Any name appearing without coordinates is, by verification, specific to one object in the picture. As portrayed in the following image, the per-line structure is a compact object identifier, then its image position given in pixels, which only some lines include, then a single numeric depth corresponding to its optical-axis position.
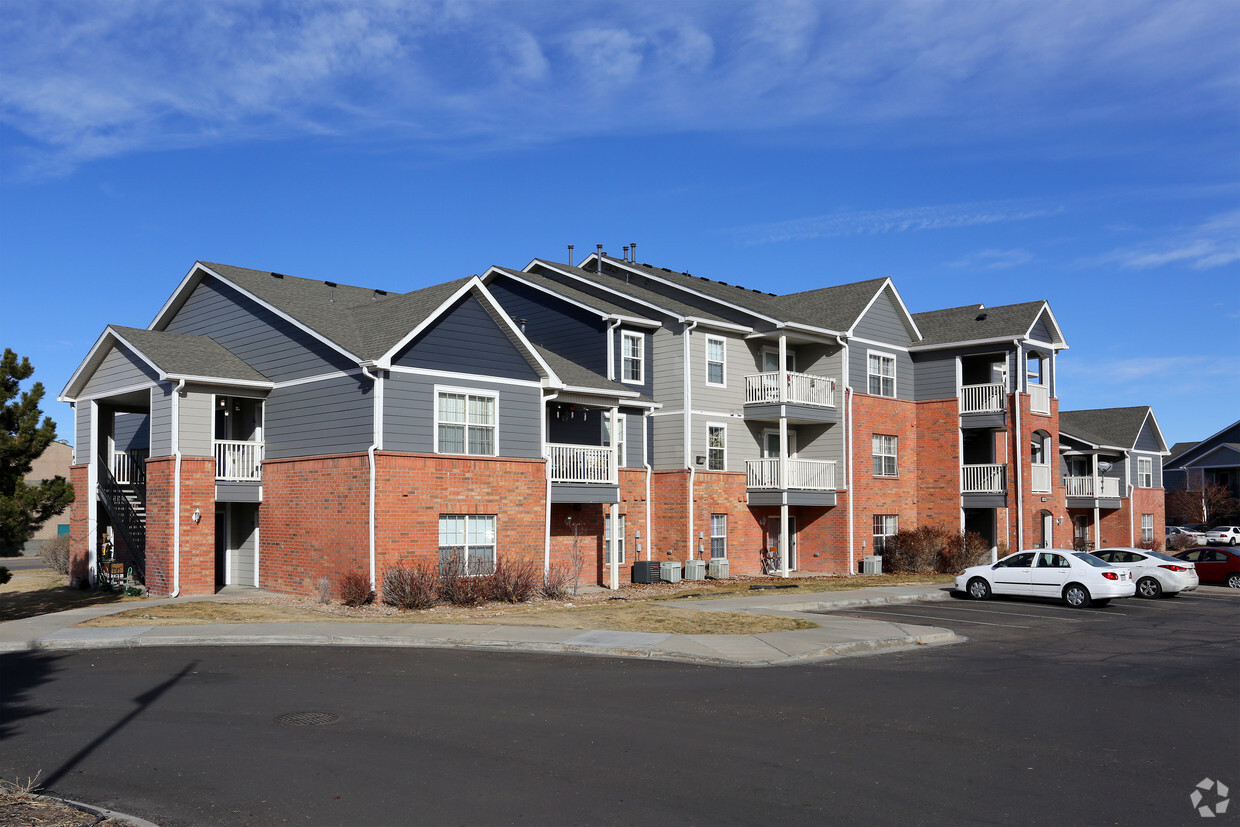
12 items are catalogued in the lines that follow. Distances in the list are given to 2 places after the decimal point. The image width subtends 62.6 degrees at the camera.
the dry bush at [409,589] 22.25
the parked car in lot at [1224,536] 58.12
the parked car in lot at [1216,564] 33.62
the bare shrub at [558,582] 24.92
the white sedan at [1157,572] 28.64
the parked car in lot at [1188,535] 60.23
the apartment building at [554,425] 24.31
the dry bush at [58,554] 34.90
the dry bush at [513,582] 23.75
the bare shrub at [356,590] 22.42
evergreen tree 20.47
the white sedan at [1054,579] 25.16
